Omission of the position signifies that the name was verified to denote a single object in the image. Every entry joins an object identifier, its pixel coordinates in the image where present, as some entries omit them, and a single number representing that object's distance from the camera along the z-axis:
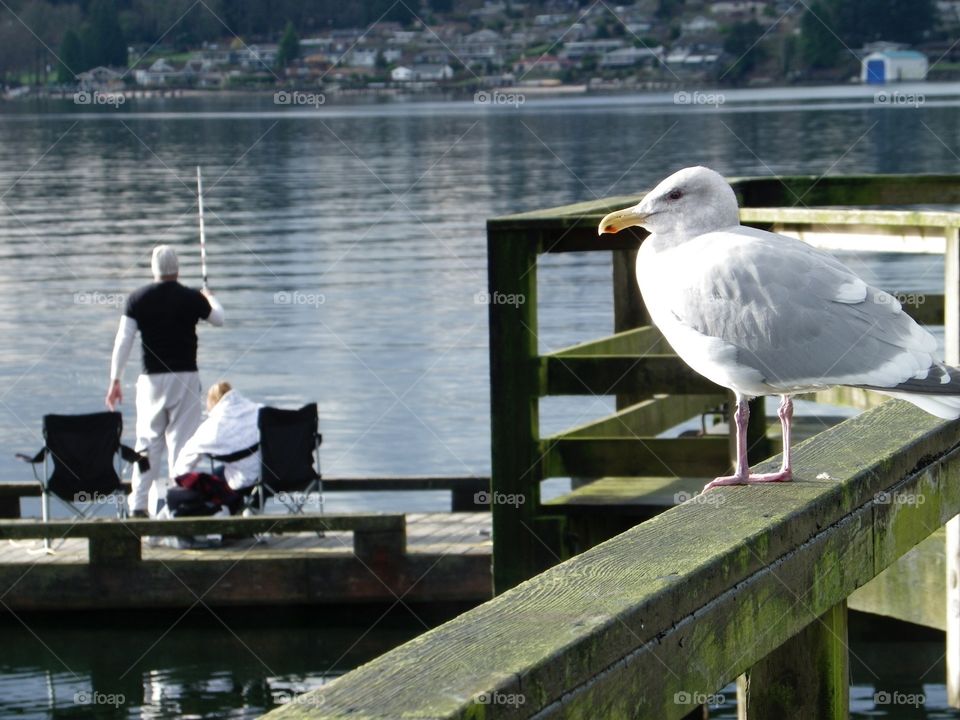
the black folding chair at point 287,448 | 10.92
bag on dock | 11.04
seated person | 11.02
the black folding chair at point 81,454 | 11.17
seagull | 4.27
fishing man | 11.60
